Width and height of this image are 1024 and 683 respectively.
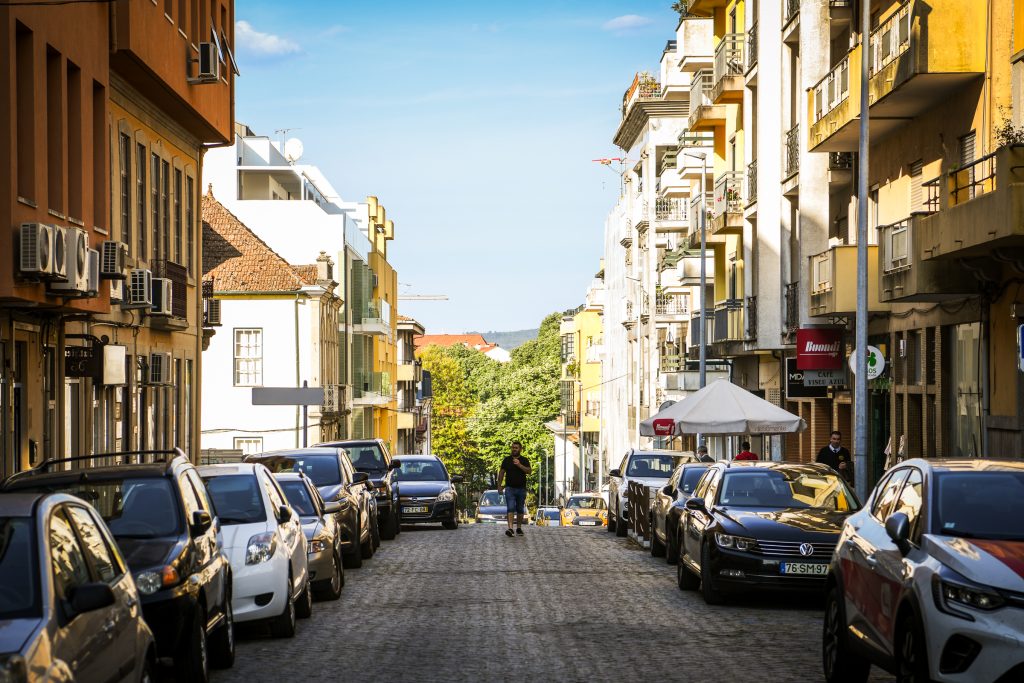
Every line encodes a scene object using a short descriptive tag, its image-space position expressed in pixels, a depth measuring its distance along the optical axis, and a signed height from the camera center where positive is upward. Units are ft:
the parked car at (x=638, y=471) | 106.63 -6.79
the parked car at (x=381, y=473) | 99.66 -6.51
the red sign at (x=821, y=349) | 112.78 +1.28
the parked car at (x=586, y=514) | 193.26 -18.00
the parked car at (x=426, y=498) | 114.01 -9.02
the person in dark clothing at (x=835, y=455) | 98.22 -5.30
